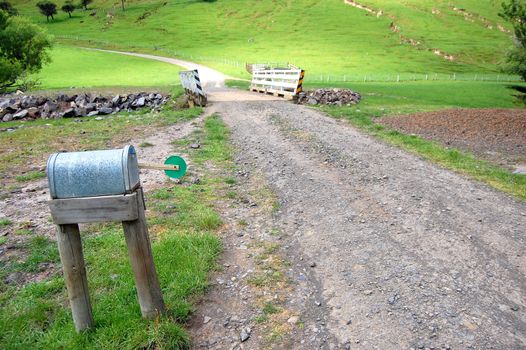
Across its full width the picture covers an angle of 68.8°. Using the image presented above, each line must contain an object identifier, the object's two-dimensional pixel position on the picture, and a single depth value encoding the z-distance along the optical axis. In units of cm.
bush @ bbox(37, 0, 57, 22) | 12750
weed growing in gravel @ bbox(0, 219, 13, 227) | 822
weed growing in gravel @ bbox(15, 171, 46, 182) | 1162
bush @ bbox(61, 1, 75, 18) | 13306
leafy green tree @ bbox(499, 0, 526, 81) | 3128
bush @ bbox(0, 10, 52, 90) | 3850
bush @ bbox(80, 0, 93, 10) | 14112
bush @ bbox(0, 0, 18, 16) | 10919
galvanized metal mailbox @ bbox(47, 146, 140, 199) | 404
